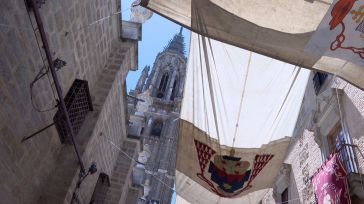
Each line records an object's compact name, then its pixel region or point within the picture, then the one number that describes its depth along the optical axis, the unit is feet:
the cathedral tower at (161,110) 137.39
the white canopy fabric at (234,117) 14.99
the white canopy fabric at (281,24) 10.94
